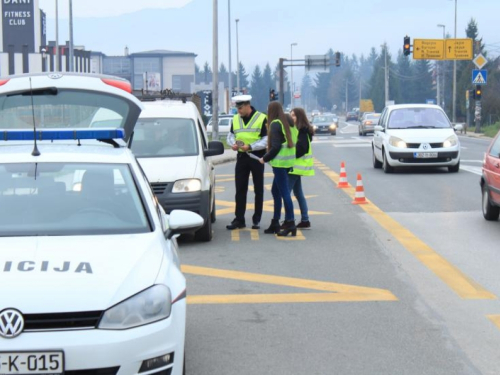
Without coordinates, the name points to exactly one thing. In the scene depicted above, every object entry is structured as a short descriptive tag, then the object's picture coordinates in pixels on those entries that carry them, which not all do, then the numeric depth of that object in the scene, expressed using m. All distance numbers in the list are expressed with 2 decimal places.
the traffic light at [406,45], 59.48
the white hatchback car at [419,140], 23.06
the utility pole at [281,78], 71.47
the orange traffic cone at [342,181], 20.28
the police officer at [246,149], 13.03
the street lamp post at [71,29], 43.00
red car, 13.16
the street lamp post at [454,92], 80.00
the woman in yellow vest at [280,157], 12.52
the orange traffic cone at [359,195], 16.83
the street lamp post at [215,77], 38.12
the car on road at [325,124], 62.03
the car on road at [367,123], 59.41
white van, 11.96
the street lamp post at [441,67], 148.75
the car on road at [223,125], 55.44
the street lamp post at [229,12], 65.25
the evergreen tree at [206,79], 190.12
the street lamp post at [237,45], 91.66
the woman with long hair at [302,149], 12.98
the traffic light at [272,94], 58.84
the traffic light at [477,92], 59.94
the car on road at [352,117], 139.64
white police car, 4.71
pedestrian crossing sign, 55.71
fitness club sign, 93.81
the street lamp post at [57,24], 50.53
